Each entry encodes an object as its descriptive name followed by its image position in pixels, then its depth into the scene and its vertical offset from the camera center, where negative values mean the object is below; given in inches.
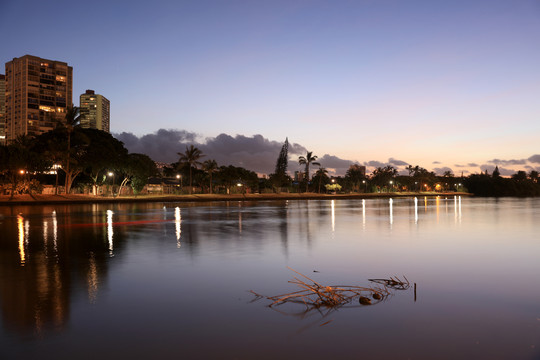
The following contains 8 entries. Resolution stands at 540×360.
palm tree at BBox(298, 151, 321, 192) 3895.2 +263.8
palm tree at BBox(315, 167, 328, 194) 4179.9 +146.8
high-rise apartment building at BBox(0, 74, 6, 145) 7283.5 +1075.3
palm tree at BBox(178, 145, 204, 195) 3292.3 +273.1
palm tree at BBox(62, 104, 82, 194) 2235.5 +376.9
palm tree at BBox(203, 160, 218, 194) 3446.1 +197.5
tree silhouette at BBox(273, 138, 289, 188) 5777.6 +400.7
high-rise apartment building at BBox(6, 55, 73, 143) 6683.1 +1683.5
